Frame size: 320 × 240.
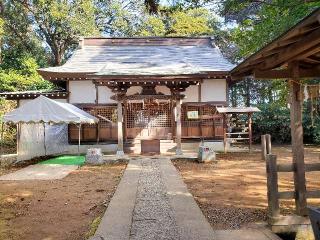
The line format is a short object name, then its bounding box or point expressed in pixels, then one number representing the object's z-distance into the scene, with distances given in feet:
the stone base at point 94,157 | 28.19
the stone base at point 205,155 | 28.17
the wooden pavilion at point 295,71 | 10.13
